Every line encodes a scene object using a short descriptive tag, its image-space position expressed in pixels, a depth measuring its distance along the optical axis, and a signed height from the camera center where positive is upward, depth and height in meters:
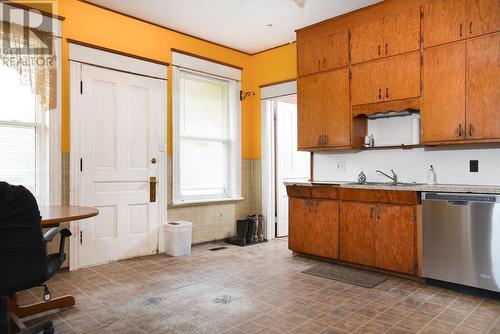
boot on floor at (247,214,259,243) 5.23 -0.94
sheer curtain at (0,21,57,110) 3.45 +1.15
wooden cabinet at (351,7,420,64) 3.57 +1.42
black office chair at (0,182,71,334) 1.79 -0.41
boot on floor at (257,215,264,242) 5.36 -0.91
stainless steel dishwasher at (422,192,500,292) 2.88 -0.62
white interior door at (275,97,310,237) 5.60 +0.21
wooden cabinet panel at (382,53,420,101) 3.56 +0.95
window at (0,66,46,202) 3.48 +0.37
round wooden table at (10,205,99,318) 2.29 -0.33
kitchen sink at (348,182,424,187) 3.64 -0.18
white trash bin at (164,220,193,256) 4.36 -0.87
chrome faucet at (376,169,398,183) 4.01 -0.11
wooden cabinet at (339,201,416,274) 3.36 -0.69
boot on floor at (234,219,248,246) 5.11 -0.93
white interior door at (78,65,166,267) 3.93 +0.11
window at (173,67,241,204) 4.86 +0.46
